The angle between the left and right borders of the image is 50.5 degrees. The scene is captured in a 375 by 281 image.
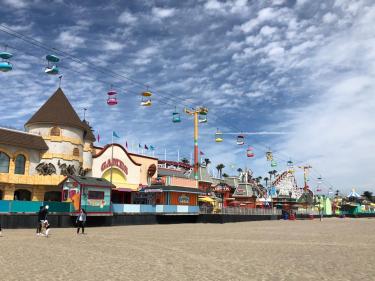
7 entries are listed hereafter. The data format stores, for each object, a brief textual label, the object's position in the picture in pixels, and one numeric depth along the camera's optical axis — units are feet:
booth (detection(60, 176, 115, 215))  111.14
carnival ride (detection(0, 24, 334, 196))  65.62
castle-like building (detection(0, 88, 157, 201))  120.88
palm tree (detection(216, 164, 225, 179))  508.12
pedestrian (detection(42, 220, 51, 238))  71.36
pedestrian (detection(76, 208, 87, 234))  81.98
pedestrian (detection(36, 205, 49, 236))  74.23
